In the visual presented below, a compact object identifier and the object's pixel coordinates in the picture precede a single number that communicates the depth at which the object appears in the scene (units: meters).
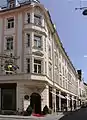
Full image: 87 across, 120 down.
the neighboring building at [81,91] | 107.70
